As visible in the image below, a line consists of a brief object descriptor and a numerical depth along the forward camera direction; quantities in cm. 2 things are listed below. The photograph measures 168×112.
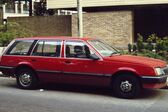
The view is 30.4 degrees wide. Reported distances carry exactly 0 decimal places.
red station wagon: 726
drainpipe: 1202
